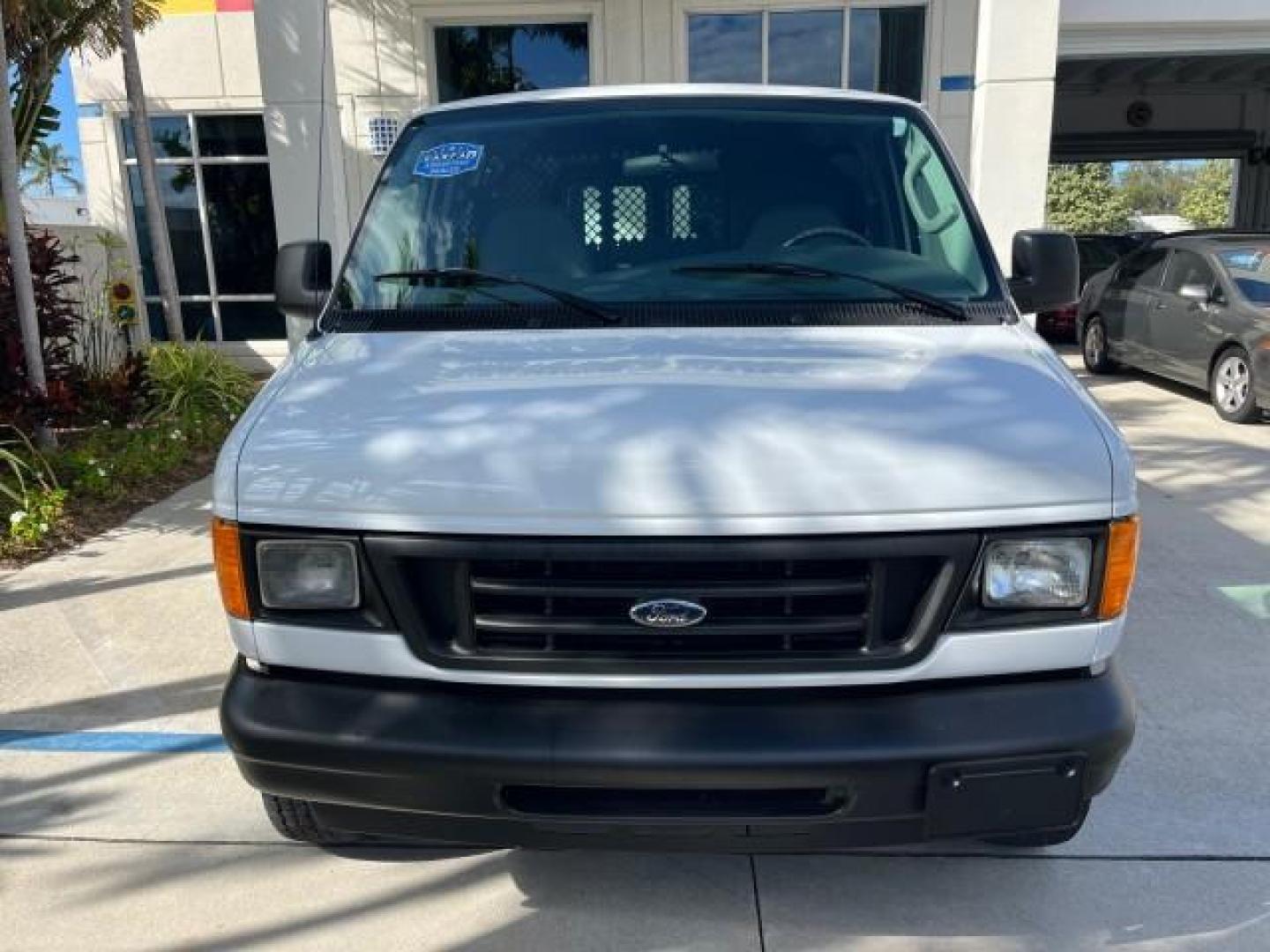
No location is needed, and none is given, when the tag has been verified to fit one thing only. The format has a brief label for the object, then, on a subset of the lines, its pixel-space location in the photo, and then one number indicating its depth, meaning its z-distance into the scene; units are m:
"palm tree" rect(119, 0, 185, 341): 9.22
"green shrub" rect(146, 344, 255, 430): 8.59
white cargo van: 2.14
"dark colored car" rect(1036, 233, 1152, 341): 14.84
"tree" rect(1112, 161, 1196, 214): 84.69
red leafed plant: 6.88
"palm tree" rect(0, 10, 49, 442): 6.77
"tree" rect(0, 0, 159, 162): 8.64
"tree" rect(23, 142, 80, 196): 26.88
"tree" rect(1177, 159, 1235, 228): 66.56
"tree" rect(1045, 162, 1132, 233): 65.69
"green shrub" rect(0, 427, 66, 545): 5.87
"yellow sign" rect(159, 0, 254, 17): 12.29
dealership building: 10.83
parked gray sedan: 9.06
